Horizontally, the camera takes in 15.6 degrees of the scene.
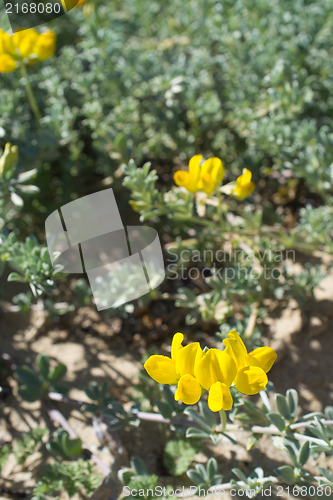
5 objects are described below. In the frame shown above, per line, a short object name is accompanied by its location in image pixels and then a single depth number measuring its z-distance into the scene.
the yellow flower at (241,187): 0.36
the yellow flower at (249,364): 0.31
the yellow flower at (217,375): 0.31
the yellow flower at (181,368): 0.31
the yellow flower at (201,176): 0.35
